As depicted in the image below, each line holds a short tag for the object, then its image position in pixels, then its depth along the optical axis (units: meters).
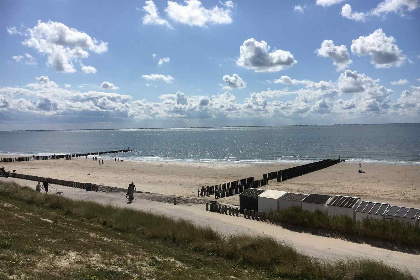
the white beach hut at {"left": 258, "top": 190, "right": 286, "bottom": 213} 22.19
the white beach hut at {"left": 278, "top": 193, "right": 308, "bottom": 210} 21.31
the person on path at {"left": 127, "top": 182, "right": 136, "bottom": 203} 25.96
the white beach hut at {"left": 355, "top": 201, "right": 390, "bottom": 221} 18.50
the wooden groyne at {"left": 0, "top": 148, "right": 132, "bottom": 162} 73.25
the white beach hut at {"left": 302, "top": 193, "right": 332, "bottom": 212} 20.40
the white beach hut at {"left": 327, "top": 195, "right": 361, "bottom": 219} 19.40
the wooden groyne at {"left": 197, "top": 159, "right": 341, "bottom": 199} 32.75
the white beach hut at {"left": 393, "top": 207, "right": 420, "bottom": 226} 17.55
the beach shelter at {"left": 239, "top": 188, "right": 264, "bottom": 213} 23.27
